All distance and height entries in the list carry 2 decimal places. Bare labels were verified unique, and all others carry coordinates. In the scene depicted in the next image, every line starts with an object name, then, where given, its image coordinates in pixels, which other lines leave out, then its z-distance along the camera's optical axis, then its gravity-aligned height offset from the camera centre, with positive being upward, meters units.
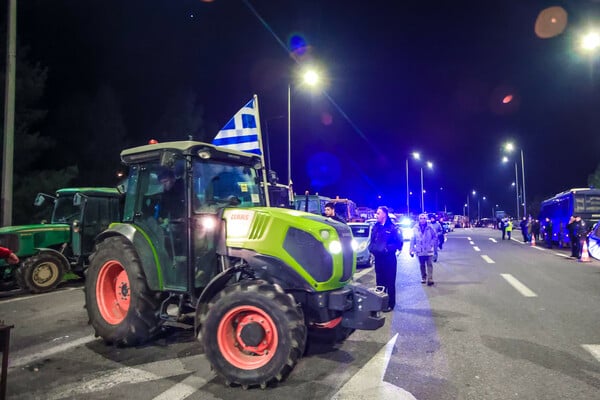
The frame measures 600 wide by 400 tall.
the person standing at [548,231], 26.88 -0.67
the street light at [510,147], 38.66 +6.81
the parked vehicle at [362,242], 14.76 -0.61
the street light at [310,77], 16.12 +5.61
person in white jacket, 11.30 -0.51
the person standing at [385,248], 8.30 -0.45
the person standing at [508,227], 31.83 -0.38
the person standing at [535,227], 30.83 -0.42
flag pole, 6.56 +0.66
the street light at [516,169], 46.17 +5.95
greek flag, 10.86 +2.37
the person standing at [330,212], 8.77 +0.28
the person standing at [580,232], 18.16 -0.50
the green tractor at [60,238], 10.56 -0.19
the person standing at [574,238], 18.39 -0.75
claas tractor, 4.70 -0.51
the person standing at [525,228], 29.72 -0.45
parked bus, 23.95 +0.68
